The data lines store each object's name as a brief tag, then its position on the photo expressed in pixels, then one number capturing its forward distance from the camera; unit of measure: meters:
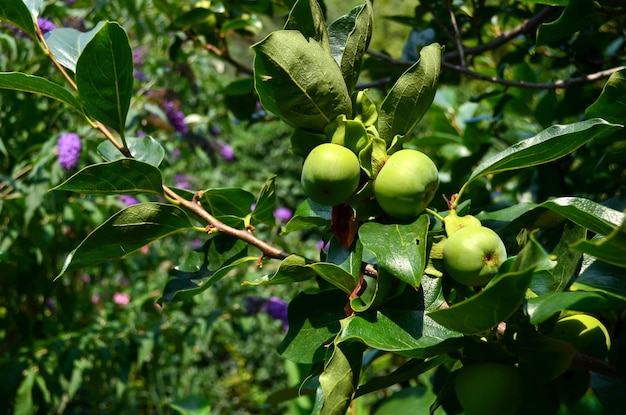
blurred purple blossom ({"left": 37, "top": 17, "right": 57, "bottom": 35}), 1.31
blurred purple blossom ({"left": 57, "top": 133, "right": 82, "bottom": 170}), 1.47
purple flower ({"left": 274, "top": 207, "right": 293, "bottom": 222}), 3.26
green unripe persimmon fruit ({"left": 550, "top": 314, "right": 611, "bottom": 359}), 0.55
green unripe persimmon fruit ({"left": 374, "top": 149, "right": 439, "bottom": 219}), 0.51
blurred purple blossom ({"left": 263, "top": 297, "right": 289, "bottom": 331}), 2.11
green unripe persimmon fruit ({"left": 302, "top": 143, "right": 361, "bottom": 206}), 0.51
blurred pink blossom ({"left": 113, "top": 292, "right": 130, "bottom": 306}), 2.60
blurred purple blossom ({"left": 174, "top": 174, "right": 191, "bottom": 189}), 2.73
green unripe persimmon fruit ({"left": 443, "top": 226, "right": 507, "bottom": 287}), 0.48
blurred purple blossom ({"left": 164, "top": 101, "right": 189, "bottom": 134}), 2.10
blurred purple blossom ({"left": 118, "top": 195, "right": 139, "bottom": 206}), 1.90
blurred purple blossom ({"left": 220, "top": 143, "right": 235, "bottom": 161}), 2.93
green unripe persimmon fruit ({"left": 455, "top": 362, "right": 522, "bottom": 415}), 0.50
